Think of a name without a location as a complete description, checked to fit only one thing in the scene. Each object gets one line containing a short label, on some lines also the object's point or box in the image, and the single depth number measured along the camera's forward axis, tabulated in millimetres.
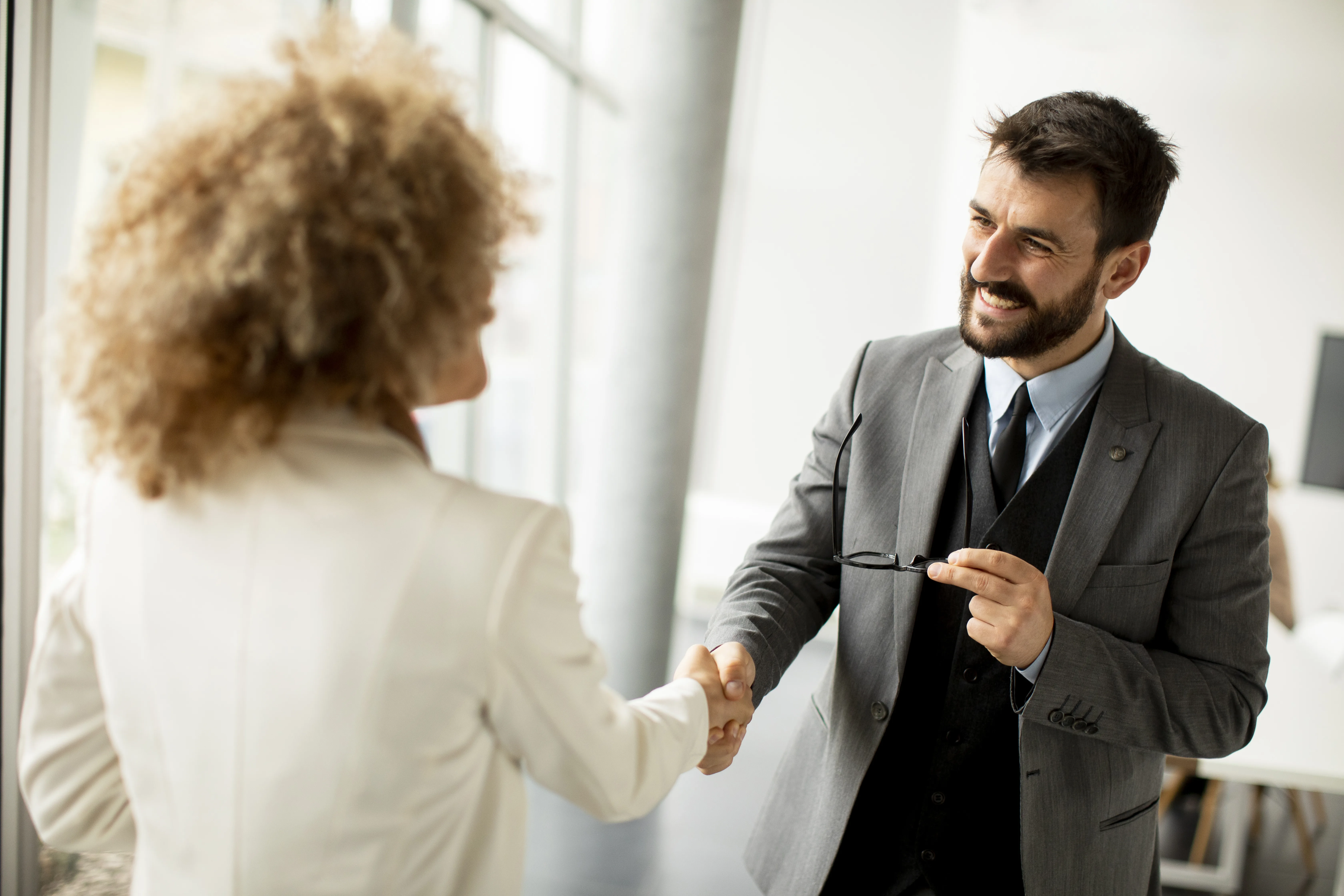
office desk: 2607
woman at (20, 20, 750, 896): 756
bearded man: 1380
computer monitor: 5414
